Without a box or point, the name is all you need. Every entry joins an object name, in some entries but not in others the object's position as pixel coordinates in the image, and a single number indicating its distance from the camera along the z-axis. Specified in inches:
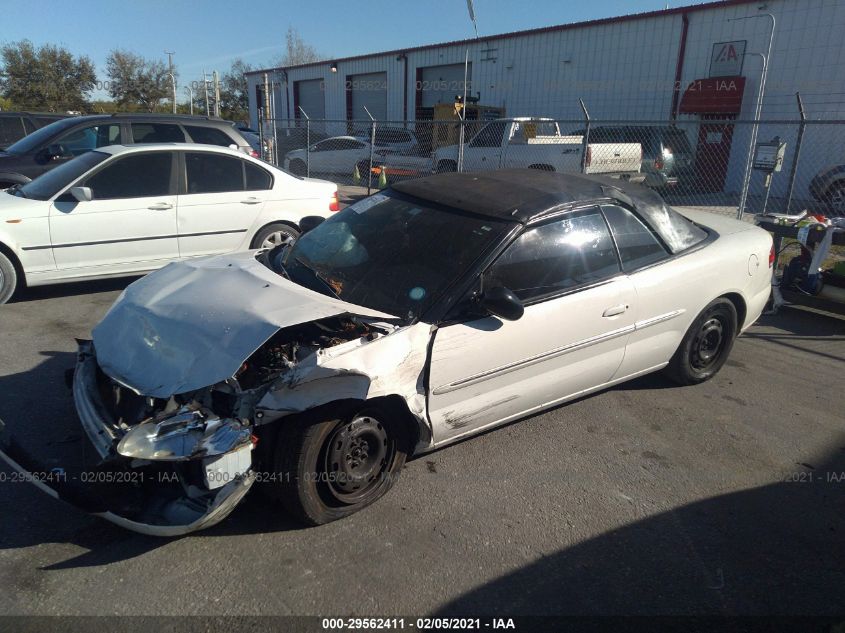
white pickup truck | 490.0
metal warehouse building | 581.0
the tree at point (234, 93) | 2209.2
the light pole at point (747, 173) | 349.6
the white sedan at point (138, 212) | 226.8
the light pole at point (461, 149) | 428.6
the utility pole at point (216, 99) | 1722.3
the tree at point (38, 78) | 1507.1
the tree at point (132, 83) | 1788.9
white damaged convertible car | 103.6
